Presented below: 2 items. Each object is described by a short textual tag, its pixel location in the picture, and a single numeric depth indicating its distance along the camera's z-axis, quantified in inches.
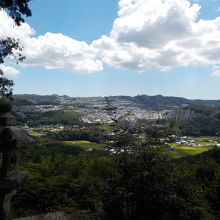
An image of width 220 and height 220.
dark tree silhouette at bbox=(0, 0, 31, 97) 271.1
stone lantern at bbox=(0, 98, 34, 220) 136.1
